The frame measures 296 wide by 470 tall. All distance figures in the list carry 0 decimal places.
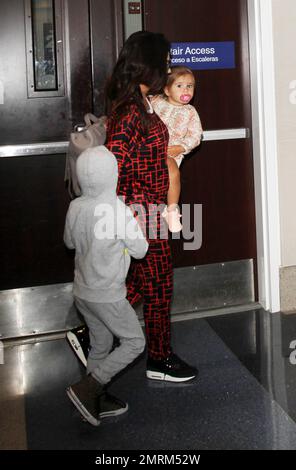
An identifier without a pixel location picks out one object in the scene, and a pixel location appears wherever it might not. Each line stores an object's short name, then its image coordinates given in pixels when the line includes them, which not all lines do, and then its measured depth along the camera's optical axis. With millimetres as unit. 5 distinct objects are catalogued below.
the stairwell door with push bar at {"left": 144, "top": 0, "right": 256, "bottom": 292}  3793
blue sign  3795
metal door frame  3840
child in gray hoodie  2629
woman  2818
